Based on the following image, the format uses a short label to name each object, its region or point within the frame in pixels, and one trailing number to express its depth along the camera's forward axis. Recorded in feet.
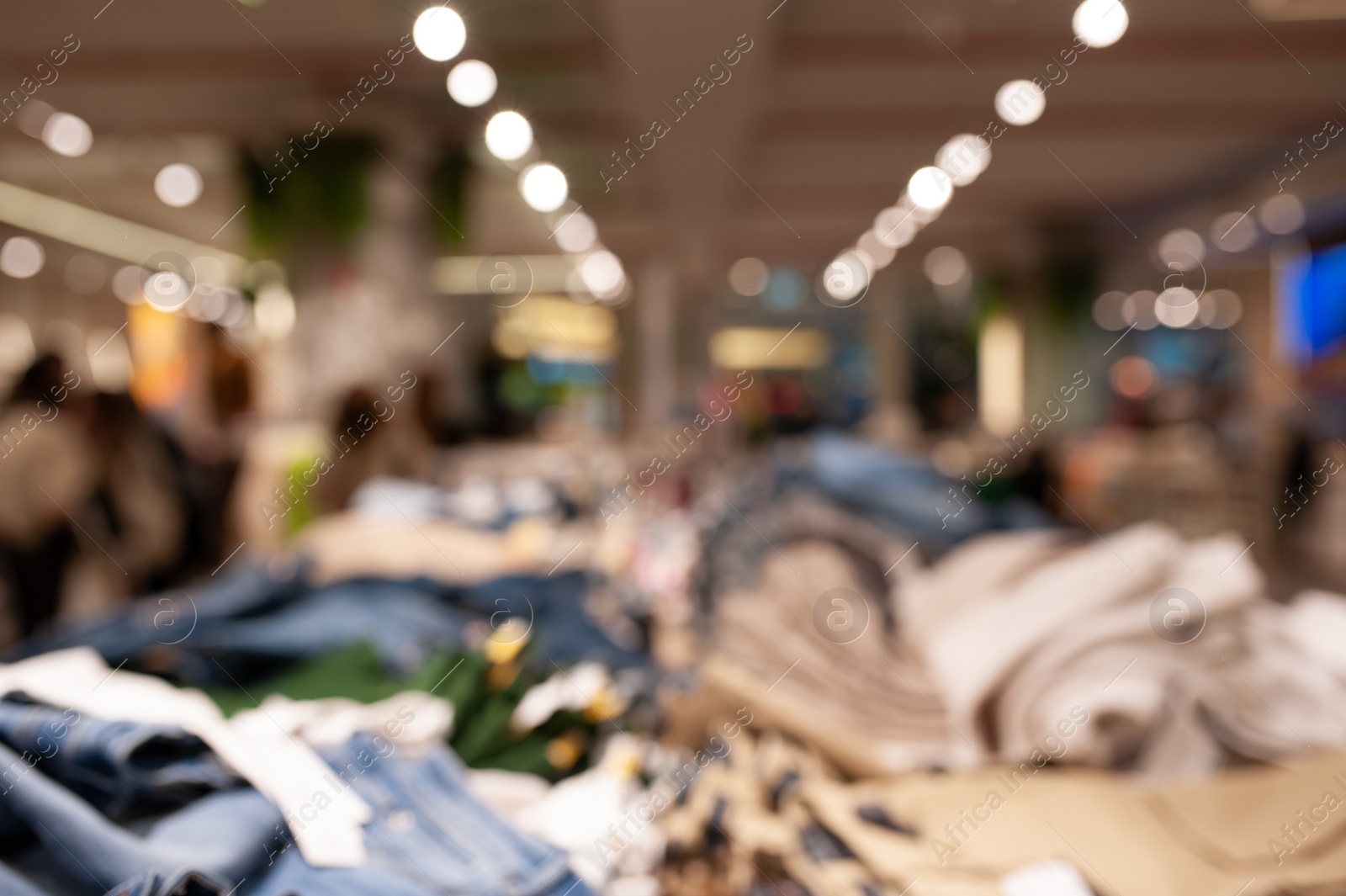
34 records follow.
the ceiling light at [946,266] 34.14
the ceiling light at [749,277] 36.70
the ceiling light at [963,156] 14.39
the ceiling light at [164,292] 28.80
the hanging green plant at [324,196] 16.88
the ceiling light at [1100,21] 8.46
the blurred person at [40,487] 9.87
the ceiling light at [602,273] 26.86
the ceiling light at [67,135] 17.66
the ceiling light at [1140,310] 34.68
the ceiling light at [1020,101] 12.81
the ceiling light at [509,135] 10.73
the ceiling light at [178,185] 21.93
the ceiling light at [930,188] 15.63
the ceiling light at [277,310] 17.44
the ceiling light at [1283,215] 24.17
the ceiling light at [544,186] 13.08
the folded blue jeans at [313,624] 3.39
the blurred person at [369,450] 13.67
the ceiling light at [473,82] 9.39
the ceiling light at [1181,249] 26.88
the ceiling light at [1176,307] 36.14
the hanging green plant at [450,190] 19.39
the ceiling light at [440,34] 7.69
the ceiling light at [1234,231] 24.62
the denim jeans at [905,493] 5.82
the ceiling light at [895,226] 21.30
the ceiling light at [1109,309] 32.14
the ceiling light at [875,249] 26.53
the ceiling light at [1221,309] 38.17
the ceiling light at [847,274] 30.37
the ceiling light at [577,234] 20.04
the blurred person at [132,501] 11.34
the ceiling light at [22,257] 27.84
